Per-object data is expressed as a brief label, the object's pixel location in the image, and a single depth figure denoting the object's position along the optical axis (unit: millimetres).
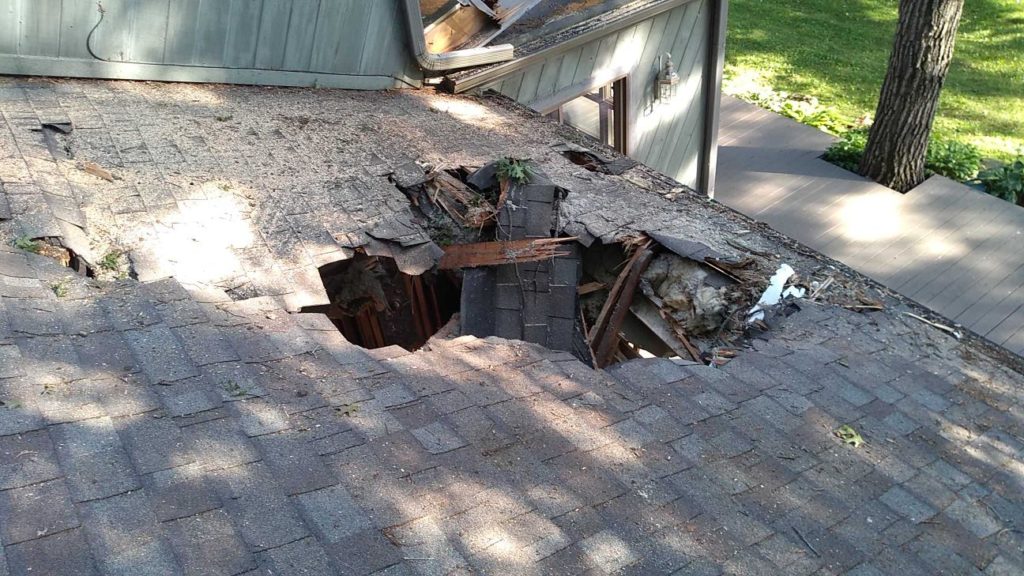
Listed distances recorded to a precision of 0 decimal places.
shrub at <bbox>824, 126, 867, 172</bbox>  12758
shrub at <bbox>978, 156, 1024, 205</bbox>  12211
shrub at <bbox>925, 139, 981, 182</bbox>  12956
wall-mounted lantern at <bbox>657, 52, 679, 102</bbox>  10117
